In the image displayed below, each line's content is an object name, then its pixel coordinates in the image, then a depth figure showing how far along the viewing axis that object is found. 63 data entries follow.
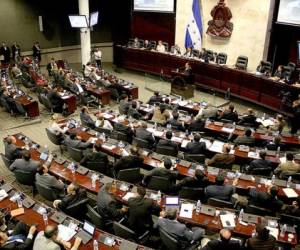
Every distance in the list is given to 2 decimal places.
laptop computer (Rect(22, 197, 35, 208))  7.34
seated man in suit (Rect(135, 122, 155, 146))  10.33
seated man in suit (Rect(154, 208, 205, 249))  6.35
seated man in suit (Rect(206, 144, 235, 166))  9.02
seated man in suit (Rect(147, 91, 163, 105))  13.62
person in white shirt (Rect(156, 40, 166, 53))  19.28
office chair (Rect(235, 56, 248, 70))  16.14
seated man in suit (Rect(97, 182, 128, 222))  7.02
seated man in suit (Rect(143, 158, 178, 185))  8.18
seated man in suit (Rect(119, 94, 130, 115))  12.94
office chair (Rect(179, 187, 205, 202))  7.75
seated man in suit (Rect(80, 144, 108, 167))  9.02
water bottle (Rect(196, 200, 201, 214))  7.19
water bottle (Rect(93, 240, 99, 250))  6.09
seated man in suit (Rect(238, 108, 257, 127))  11.63
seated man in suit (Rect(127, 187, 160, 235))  6.76
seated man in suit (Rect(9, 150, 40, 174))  8.50
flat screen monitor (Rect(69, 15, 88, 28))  18.00
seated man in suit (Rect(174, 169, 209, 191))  7.83
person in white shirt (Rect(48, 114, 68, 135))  10.84
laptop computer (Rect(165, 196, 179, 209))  7.32
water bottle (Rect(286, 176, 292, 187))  8.14
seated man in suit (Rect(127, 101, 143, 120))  12.48
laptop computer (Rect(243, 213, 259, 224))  6.82
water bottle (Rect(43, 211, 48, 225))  6.82
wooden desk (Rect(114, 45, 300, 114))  14.34
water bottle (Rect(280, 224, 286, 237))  6.48
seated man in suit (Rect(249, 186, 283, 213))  7.16
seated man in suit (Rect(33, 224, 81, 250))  5.79
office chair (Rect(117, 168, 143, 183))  8.51
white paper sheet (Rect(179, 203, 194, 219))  7.04
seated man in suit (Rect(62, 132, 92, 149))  9.72
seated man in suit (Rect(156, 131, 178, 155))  9.80
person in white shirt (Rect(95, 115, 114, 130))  11.41
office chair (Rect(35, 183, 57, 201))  7.81
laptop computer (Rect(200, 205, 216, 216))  7.07
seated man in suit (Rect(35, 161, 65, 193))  7.93
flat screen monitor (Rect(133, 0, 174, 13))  19.91
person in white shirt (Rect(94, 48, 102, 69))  19.46
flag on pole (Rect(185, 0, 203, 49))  18.66
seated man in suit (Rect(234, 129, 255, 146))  10.12
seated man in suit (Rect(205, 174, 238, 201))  7.44
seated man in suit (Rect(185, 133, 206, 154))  9.59
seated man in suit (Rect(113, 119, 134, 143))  10.83
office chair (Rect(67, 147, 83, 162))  9.55
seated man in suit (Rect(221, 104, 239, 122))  11.91
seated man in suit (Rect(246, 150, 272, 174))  8.73
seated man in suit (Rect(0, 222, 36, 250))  6.00
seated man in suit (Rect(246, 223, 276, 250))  5.81
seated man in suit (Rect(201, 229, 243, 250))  5.57
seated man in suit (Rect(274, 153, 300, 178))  8.56
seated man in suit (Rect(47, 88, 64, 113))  13.95
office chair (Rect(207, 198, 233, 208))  7.32
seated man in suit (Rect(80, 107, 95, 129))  11.73
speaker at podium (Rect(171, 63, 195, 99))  16.06
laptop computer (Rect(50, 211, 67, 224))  6.79
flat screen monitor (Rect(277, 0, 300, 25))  14.99
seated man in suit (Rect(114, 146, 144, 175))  8.84
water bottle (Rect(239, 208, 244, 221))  6.89
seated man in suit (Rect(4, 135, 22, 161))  9.19
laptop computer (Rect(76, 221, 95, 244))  6.34
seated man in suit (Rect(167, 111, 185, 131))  11.30
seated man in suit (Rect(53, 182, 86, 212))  7.09
